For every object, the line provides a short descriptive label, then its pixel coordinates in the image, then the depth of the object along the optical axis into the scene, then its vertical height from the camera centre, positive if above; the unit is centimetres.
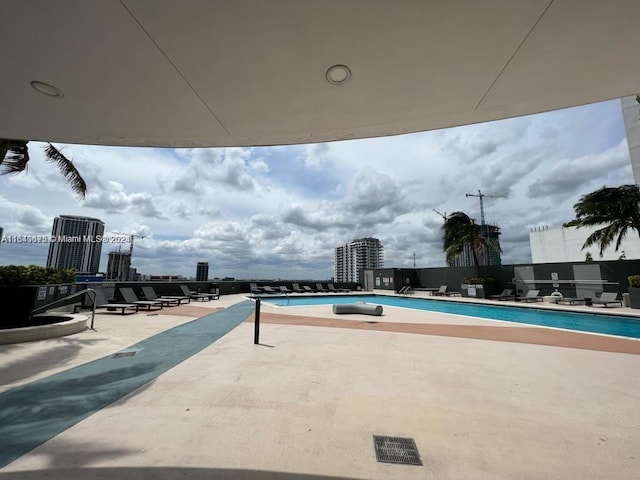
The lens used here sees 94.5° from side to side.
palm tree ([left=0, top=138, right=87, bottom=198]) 702 +304
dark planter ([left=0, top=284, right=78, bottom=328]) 684 -44
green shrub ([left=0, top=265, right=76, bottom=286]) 705 +20
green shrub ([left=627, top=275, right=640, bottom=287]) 1375 +4
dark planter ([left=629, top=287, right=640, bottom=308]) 1348 -70
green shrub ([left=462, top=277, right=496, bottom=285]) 2104 +15
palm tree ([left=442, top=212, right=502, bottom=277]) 2236 +338
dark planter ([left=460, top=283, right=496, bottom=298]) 2067 -56
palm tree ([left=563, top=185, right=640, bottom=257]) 1498 +370
